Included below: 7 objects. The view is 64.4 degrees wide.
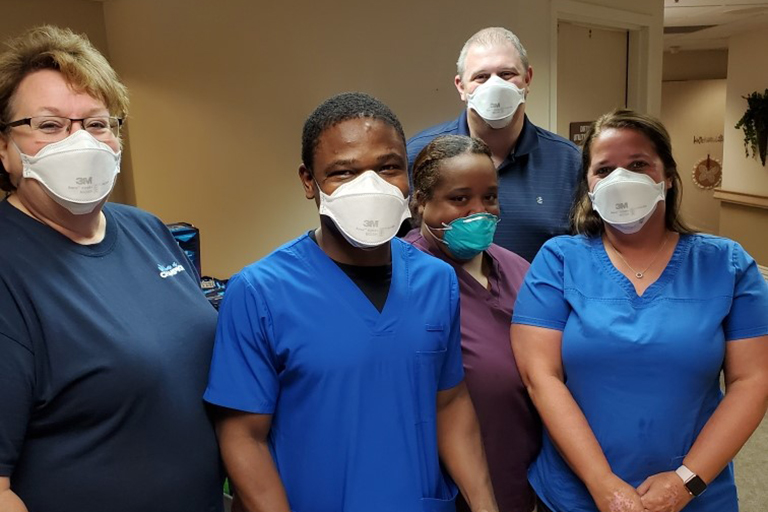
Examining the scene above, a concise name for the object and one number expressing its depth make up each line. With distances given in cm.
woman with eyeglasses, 89
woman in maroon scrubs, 128
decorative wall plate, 761
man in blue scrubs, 100
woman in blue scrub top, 119
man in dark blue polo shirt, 172
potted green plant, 556
